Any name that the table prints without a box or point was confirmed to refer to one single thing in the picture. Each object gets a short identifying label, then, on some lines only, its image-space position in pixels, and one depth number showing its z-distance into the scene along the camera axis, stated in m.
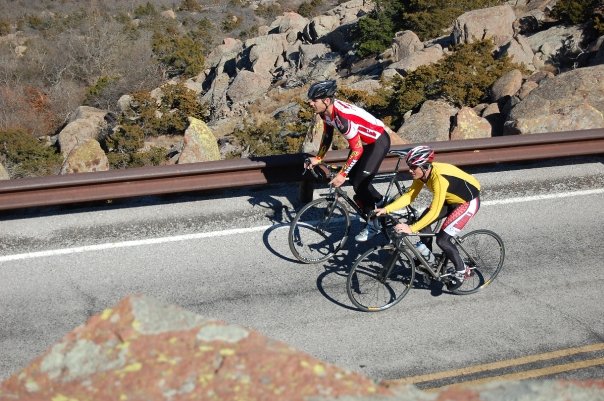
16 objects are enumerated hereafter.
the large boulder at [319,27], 36.16
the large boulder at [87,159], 11.97
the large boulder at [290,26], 37.41
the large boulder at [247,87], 29.14
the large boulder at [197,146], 11.83
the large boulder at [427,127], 12.56
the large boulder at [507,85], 15.13
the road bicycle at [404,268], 7.61
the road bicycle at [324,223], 8.52
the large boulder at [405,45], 27.22
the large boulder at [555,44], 20.53
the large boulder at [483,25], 23.73
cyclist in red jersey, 7.96
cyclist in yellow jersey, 7.11
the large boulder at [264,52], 33.03
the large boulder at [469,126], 12.22
